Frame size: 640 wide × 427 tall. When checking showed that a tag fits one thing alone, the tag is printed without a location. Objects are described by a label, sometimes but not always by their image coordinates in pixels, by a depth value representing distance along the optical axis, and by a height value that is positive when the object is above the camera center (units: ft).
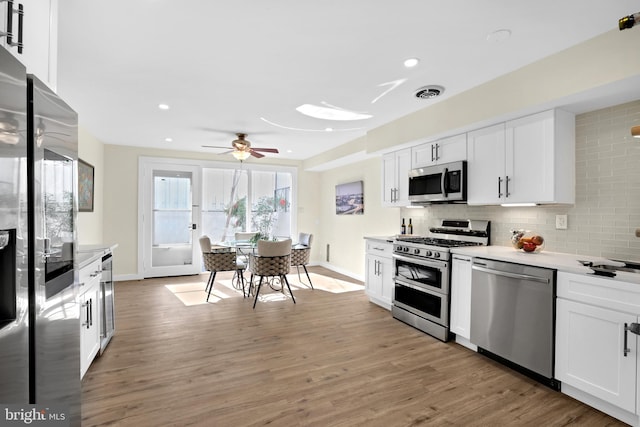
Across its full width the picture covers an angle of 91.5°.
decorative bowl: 9.33 -0.88
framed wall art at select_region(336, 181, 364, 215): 19.30 +0.83
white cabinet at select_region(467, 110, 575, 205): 8.67 +1.58
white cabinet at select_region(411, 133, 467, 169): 11.32 +2.36
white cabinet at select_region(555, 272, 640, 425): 6.37 -2.86
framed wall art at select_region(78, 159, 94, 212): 15.23 +1.23
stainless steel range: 10.57 -2.22
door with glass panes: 19.90 -0.58
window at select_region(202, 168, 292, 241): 21.80 +0.61
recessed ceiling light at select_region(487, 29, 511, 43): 7.12 +4.12
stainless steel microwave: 11.15 +1.11
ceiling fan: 15.43 +3.12
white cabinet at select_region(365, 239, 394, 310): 13.46 -2.77
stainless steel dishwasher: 7.73 -2.79
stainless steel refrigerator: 3.05 -0.42
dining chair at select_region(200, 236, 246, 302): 15.23 -2.37
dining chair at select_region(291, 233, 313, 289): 17.29 -2.47
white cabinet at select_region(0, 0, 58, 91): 3.57 +2.39
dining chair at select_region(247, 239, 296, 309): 13.83 -2.16
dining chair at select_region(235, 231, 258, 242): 18.74 -1.54
